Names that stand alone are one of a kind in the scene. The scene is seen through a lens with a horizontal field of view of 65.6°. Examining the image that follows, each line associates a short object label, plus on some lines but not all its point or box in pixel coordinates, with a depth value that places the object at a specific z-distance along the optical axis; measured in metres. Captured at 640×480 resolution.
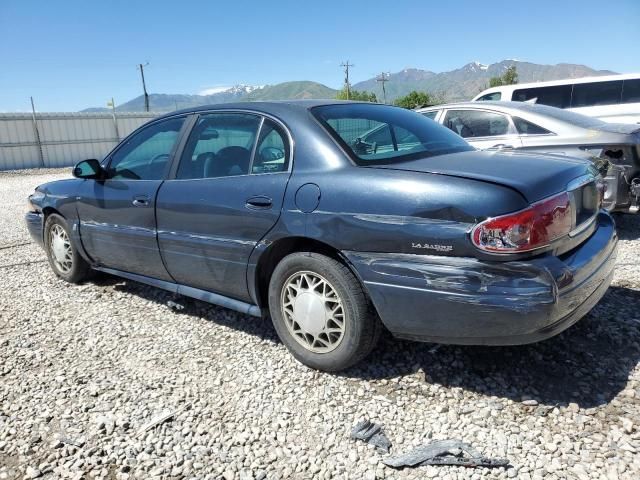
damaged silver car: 5.13
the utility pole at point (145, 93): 43.27
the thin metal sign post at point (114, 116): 25.22
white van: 10.83
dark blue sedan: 2.30
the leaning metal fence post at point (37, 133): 23.05
